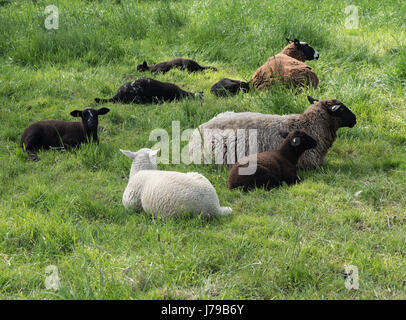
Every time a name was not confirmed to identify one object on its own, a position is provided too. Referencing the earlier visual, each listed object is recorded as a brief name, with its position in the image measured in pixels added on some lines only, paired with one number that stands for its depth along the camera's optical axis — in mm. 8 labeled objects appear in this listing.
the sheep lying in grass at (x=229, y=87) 15117
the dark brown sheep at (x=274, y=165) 9906
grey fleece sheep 11242
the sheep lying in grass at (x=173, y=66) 17344
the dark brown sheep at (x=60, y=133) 11992
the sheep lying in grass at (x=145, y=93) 14871
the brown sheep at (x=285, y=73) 14477
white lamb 8461
